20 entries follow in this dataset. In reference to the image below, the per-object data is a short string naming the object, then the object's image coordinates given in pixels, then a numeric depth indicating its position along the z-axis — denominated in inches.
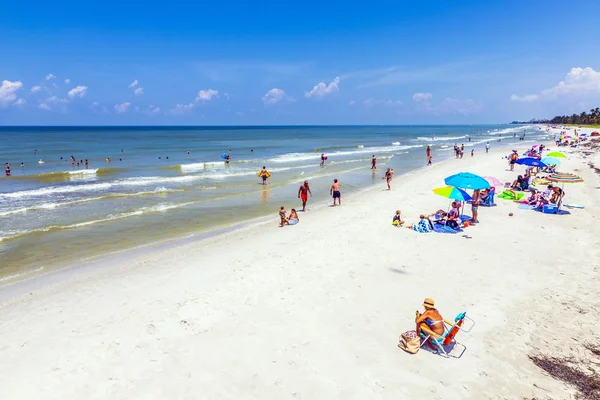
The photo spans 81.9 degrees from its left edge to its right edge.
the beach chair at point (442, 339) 236.3
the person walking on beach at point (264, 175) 976.9
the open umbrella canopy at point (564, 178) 600.5
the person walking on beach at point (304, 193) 668.1
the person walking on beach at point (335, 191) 698.8
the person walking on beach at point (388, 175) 856.7
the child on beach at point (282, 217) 567.5
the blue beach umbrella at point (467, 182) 482.6
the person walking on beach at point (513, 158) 1085.8
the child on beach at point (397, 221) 520.2
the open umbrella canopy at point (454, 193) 475.3
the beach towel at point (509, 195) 666.2
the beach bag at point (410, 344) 236.4
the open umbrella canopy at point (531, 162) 684.1
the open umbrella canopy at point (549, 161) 689.0
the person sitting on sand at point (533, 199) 615.5
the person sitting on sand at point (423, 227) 488.1
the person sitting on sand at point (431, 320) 240.5
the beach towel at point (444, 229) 485.1
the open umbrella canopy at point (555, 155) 737.8
